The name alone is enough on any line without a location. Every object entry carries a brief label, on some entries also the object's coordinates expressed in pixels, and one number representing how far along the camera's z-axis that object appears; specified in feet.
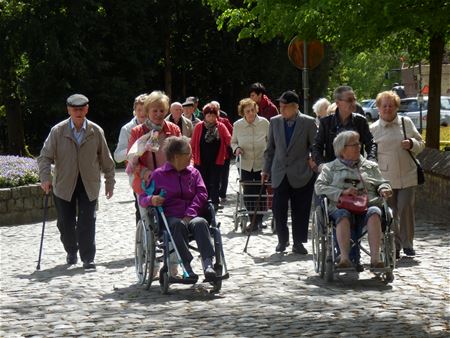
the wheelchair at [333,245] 34.86
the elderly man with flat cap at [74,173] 42.22
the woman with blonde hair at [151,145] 37.91
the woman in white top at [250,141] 54.65
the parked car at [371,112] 232.78
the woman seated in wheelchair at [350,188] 34.99
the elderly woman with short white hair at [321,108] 50.96
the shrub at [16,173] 61.82
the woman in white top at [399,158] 41.39
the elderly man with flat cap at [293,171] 43.52
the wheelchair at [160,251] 33.53
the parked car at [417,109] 188.34
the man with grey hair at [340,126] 39.75
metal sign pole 66.35
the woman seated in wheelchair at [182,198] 33.76
